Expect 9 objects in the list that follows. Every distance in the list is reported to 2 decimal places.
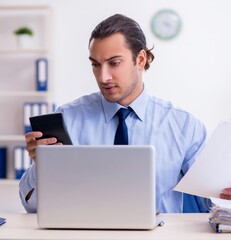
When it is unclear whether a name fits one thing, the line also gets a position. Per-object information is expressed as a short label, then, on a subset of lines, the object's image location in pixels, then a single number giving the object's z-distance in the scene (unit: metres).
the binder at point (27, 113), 4.15
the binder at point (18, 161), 4.14
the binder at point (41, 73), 4.12
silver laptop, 1.45
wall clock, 4.27
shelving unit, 4.34
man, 2.07
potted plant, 4.20
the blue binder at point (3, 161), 4.27
